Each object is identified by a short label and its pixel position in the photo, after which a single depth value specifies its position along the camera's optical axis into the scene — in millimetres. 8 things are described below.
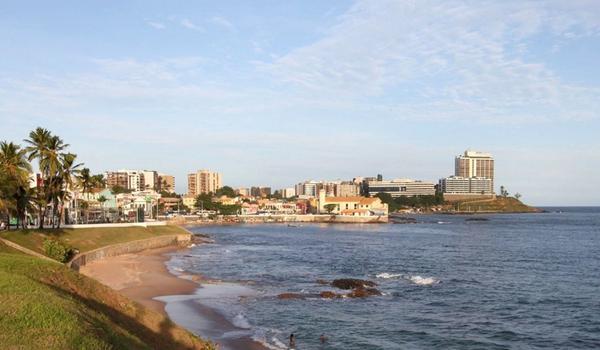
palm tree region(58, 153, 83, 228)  74375
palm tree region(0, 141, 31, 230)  58241
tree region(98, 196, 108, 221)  137875
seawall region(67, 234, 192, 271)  60650
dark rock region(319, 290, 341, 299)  49094
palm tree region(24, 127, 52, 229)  69750
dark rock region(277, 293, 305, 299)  48259
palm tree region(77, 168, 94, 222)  89281
